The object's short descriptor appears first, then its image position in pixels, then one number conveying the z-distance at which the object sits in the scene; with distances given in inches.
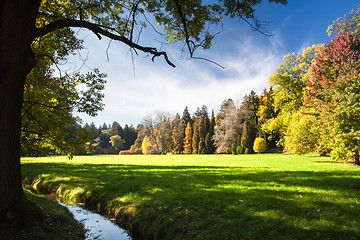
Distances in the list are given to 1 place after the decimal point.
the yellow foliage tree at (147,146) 2564.0
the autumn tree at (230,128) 1766.7
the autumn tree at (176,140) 2618.1
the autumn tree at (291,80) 1126.2
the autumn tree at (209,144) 2280.4
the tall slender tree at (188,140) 2527.1
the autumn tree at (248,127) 1845.5
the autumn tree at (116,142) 3284.9
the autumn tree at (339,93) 482.6
